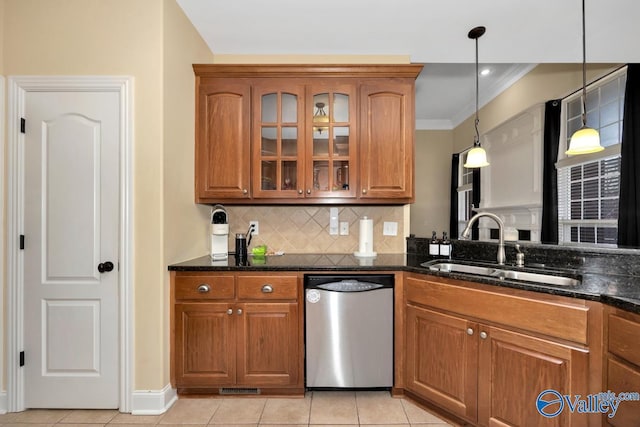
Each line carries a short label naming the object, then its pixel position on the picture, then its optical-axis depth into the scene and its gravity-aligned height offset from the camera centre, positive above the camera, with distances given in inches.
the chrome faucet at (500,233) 73.5 -5.3
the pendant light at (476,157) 98.0 +19.7
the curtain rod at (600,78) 92.5 +47.4
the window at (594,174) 95.5 +14.6
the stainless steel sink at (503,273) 66.5 -15.6
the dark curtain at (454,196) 185.1 +11.3
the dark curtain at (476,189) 162.6 +14.0
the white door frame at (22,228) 70.2 -3.9
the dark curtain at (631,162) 84.0 +15.6
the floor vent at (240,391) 77.2 -48.8
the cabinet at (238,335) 75.0 -32.6
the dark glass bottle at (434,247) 90.2 -10.9
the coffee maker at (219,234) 90.0 -6.9
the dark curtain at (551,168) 113.6 +18.5
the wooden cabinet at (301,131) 89.9 +26.4
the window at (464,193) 174.9 +12.5
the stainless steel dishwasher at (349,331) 74.7 -31.3
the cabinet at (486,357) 51.0 -29.7
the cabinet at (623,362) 42.5 -23.4
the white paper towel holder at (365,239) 94.0 -8.8
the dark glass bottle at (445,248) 89.2 -11.1
